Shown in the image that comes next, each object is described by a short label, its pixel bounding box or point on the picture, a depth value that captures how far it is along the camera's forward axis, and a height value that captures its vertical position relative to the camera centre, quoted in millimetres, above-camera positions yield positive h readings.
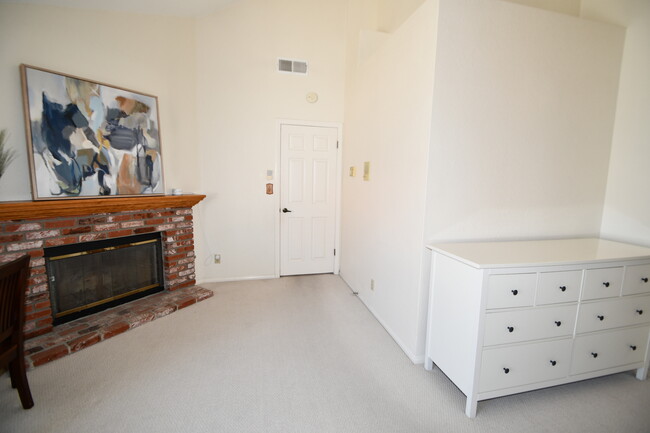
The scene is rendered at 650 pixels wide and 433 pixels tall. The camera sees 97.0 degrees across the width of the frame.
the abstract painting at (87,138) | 2322 +340
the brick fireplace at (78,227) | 2217 -479
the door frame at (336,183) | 3844 +4
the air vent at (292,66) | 3729 +1469
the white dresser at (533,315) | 1692 -819
